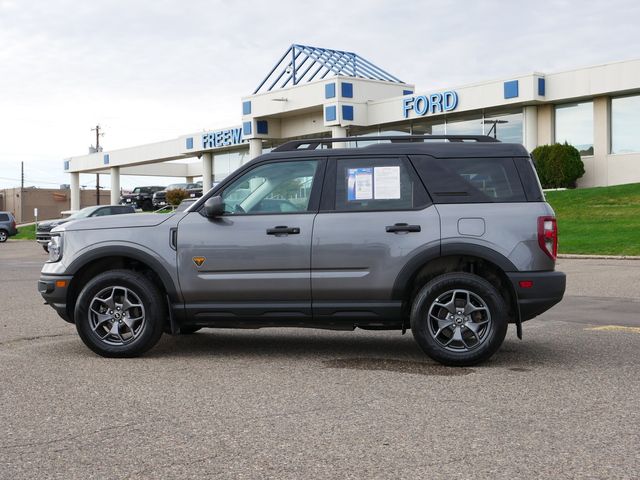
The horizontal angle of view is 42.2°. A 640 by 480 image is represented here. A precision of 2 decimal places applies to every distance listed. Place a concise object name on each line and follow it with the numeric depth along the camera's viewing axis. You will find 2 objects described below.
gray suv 7.09
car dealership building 35.84
